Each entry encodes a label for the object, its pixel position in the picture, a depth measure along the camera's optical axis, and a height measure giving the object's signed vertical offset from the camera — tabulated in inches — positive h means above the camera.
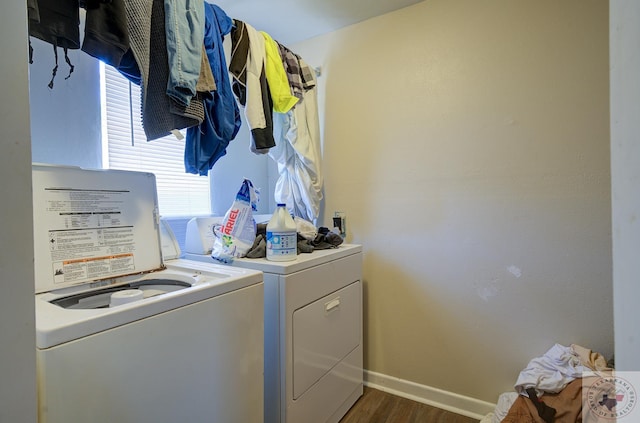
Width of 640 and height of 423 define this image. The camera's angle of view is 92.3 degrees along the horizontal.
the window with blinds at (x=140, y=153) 58.5 +12.2
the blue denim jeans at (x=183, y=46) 44.4 +24.3
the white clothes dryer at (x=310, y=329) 52.3 -23.5
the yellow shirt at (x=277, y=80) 66.8 +28.6
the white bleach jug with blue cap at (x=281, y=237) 55.8 -5.2
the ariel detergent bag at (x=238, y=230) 57.7 -4.0
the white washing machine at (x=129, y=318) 27.4 -11.6
